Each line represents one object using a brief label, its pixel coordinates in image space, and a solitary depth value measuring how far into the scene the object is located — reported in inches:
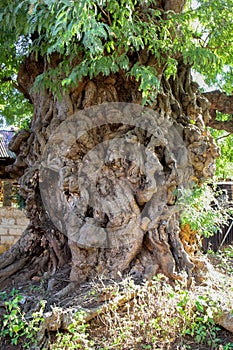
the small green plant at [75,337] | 98.8
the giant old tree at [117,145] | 130.2
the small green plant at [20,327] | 100.0
